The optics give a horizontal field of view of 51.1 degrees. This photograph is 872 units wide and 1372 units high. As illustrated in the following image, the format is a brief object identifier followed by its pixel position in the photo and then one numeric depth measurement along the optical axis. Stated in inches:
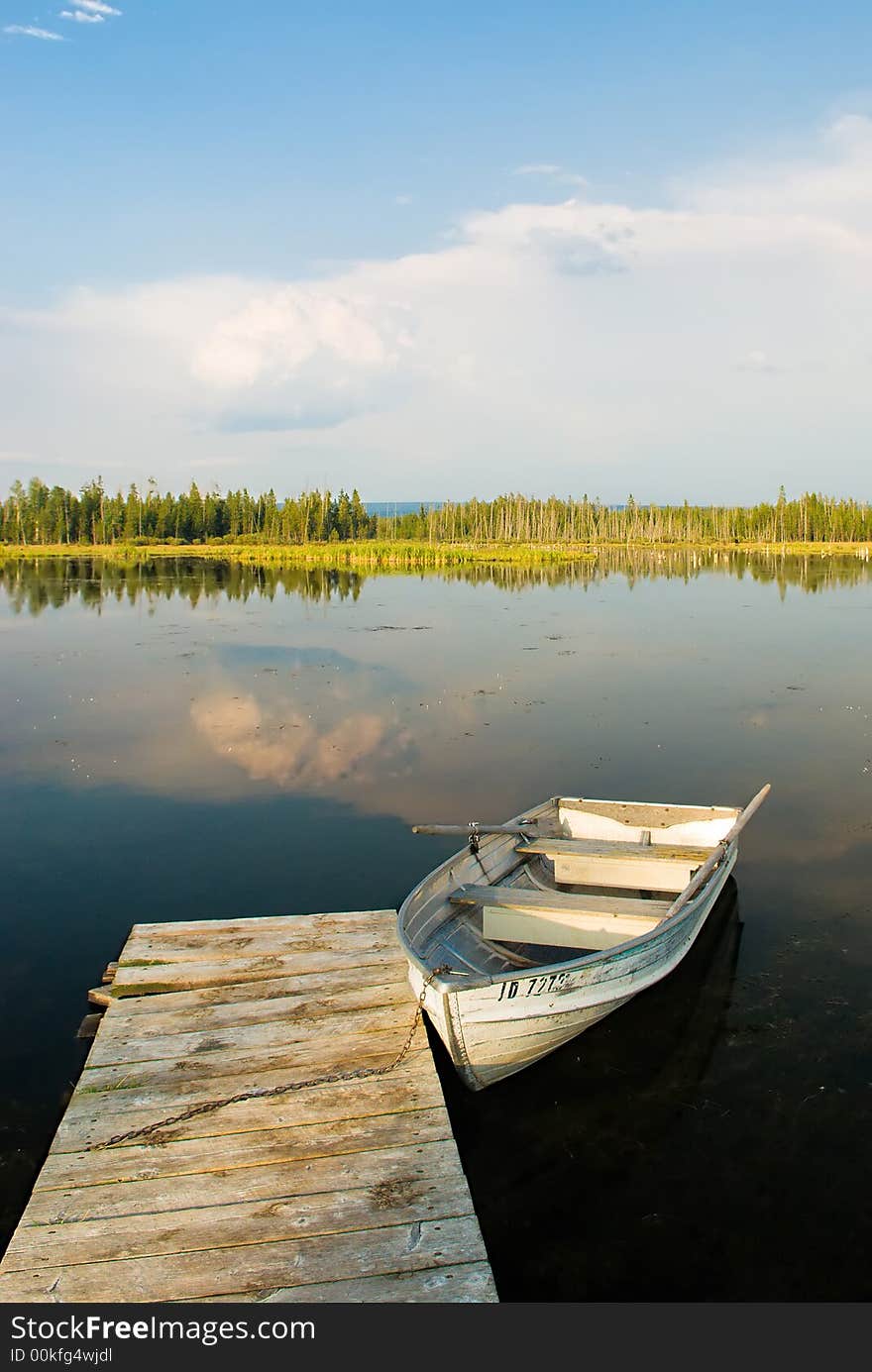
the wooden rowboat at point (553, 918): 286.7
